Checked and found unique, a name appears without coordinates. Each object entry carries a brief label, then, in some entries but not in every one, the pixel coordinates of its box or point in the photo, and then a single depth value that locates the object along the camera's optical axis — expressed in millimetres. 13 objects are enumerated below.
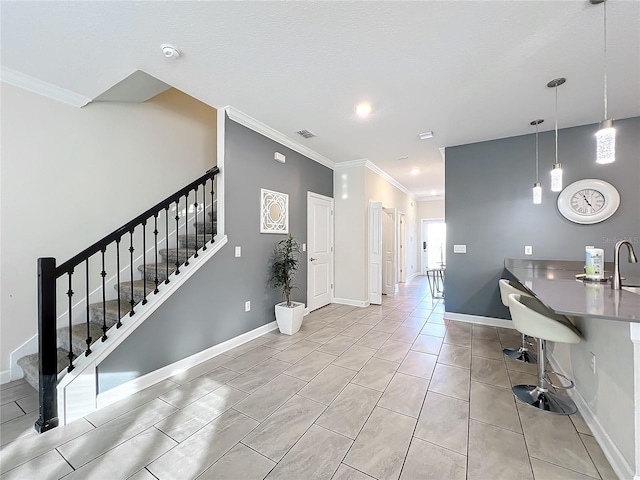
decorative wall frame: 3623
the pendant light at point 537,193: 2949
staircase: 2217
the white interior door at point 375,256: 5191
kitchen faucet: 2023
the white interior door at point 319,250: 4609
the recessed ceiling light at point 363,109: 2959
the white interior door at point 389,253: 6262
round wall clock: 3307
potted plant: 3572
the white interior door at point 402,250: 7174
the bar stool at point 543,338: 1887
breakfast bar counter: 1390
